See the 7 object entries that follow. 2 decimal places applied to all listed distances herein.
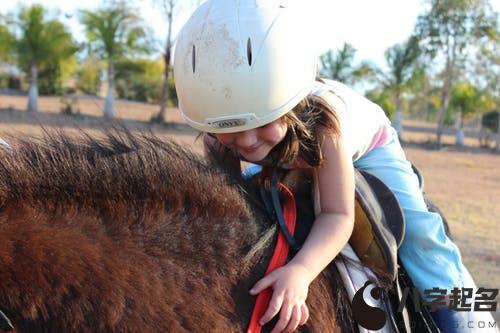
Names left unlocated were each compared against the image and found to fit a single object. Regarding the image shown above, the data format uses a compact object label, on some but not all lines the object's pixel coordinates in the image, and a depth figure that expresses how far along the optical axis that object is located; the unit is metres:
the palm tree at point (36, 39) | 28.92
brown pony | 1.29
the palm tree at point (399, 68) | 34.16
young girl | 1.63
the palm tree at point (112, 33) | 29.95
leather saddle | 1.94
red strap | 1.56
